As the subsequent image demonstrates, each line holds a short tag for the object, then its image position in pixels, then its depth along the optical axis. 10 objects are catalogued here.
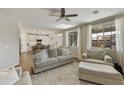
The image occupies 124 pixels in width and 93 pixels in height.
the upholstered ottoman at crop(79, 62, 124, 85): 1.72
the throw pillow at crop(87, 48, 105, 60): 2.77
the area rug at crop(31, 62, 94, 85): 1.99
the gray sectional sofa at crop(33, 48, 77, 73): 2.60
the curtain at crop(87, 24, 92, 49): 3.87
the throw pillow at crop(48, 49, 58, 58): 3.30
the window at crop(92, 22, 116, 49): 3.25
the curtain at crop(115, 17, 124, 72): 2.67
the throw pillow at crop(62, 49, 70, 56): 3.65
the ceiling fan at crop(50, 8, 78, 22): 2.23
